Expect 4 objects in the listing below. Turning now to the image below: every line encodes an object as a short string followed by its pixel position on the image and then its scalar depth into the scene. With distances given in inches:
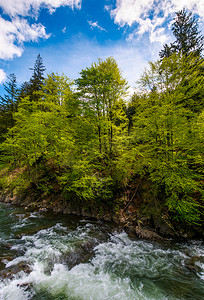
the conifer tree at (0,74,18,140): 791.7
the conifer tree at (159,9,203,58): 642.8
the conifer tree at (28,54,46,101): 915.0
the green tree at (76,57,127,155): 375.3
